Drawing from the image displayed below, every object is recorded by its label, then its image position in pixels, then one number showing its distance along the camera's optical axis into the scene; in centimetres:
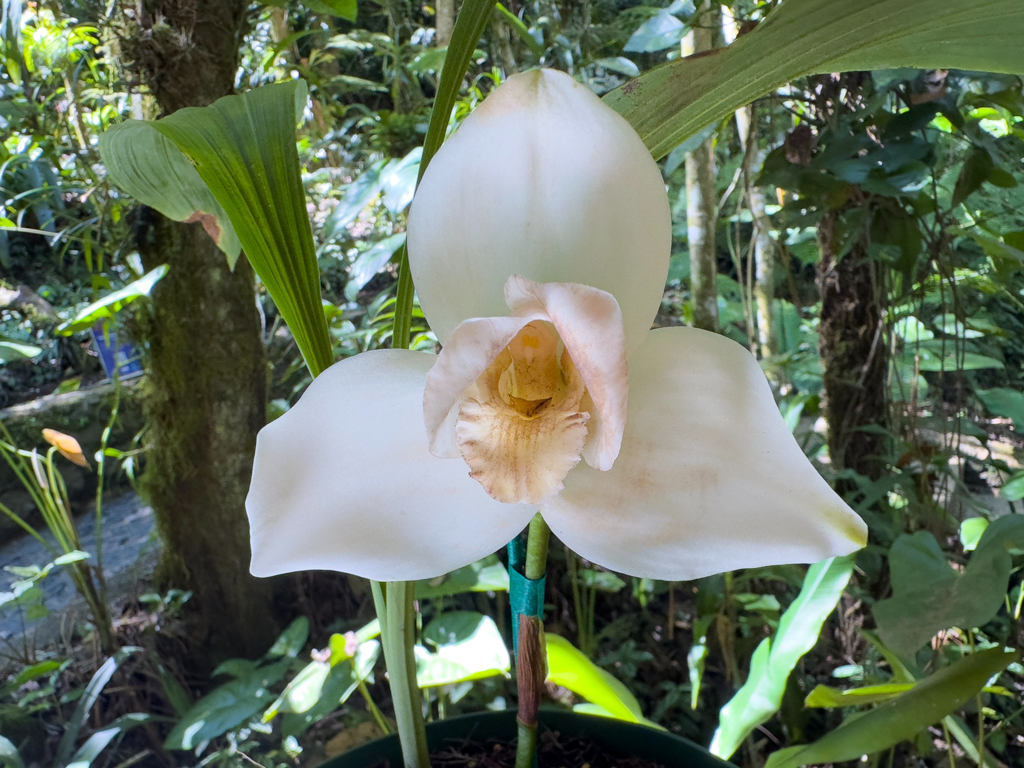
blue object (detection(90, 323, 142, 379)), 158
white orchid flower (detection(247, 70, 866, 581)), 31
